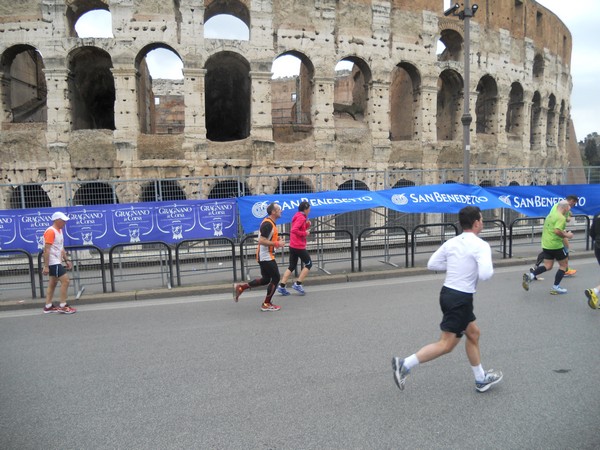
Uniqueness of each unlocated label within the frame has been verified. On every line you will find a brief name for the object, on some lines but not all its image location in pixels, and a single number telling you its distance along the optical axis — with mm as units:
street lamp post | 12166
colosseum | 15969
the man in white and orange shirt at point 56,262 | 7875
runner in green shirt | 8242
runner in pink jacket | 8891
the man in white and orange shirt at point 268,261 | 7694
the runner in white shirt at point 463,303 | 4254
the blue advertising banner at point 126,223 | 9898
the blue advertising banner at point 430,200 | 10844
